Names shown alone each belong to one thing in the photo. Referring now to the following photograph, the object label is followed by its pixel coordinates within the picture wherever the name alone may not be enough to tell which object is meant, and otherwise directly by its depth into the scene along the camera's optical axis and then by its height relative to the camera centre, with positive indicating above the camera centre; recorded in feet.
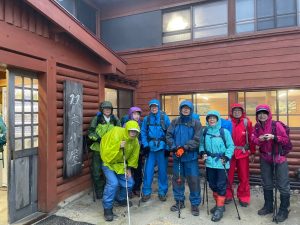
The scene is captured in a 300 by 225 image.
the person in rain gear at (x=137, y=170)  18.90 -3.77
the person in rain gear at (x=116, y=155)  15.16 -2.19
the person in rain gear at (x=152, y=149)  17.92 -2.15
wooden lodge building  14.88 +3.68
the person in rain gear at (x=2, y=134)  12.92 -0.80
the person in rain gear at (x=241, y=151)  16.94 -2.18
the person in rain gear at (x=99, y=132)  17.89 -1.02
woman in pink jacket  14.75 -2.42
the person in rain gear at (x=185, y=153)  15.85 -2.14
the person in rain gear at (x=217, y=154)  15.12 -2.11
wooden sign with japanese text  17.17 -0.75
